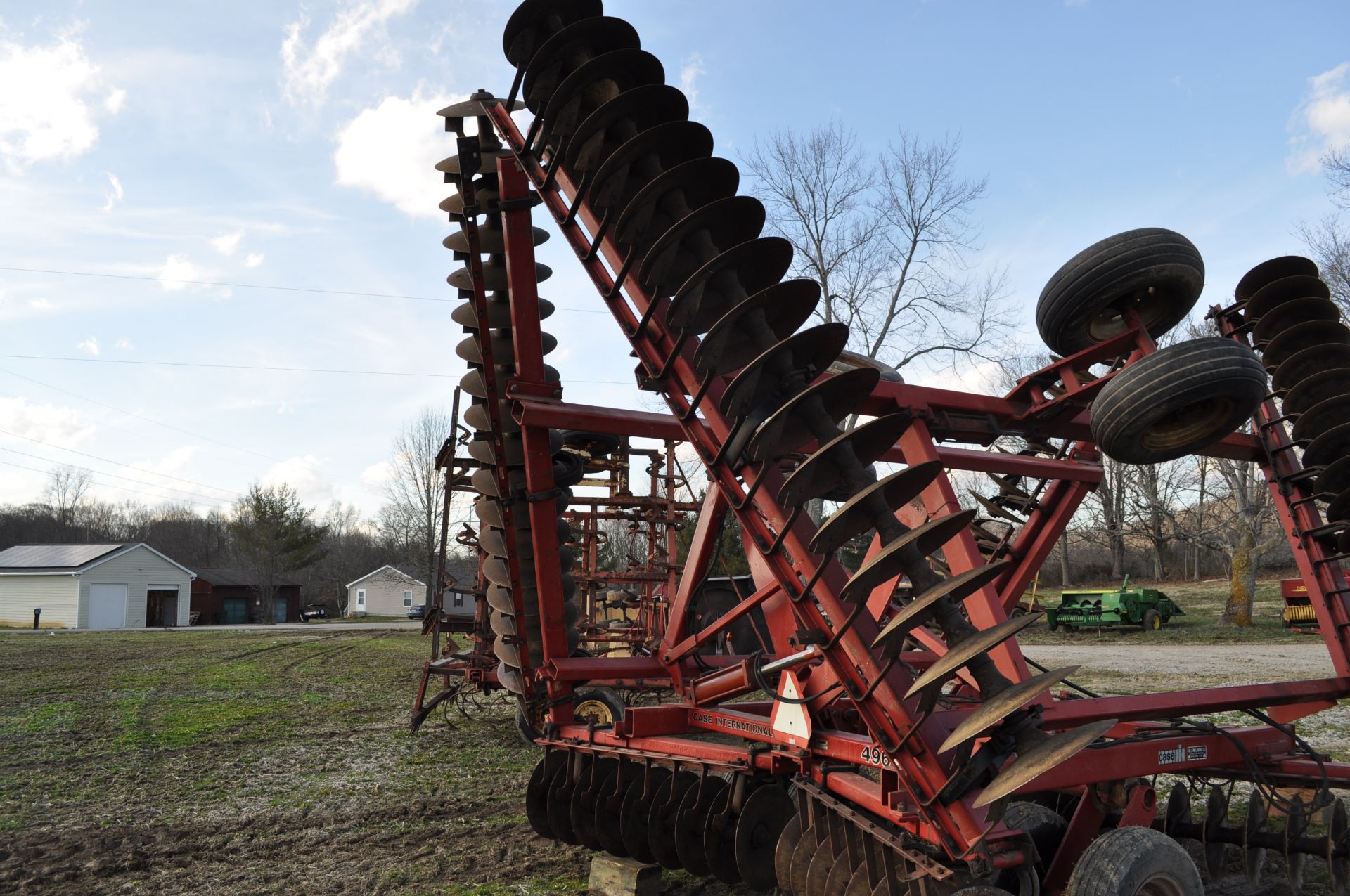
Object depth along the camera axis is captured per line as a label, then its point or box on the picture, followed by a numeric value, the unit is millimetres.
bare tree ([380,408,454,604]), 45875
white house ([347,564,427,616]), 74188
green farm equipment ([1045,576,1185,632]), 24047
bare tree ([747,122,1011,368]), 27062
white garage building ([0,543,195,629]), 44750
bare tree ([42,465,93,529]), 79188
